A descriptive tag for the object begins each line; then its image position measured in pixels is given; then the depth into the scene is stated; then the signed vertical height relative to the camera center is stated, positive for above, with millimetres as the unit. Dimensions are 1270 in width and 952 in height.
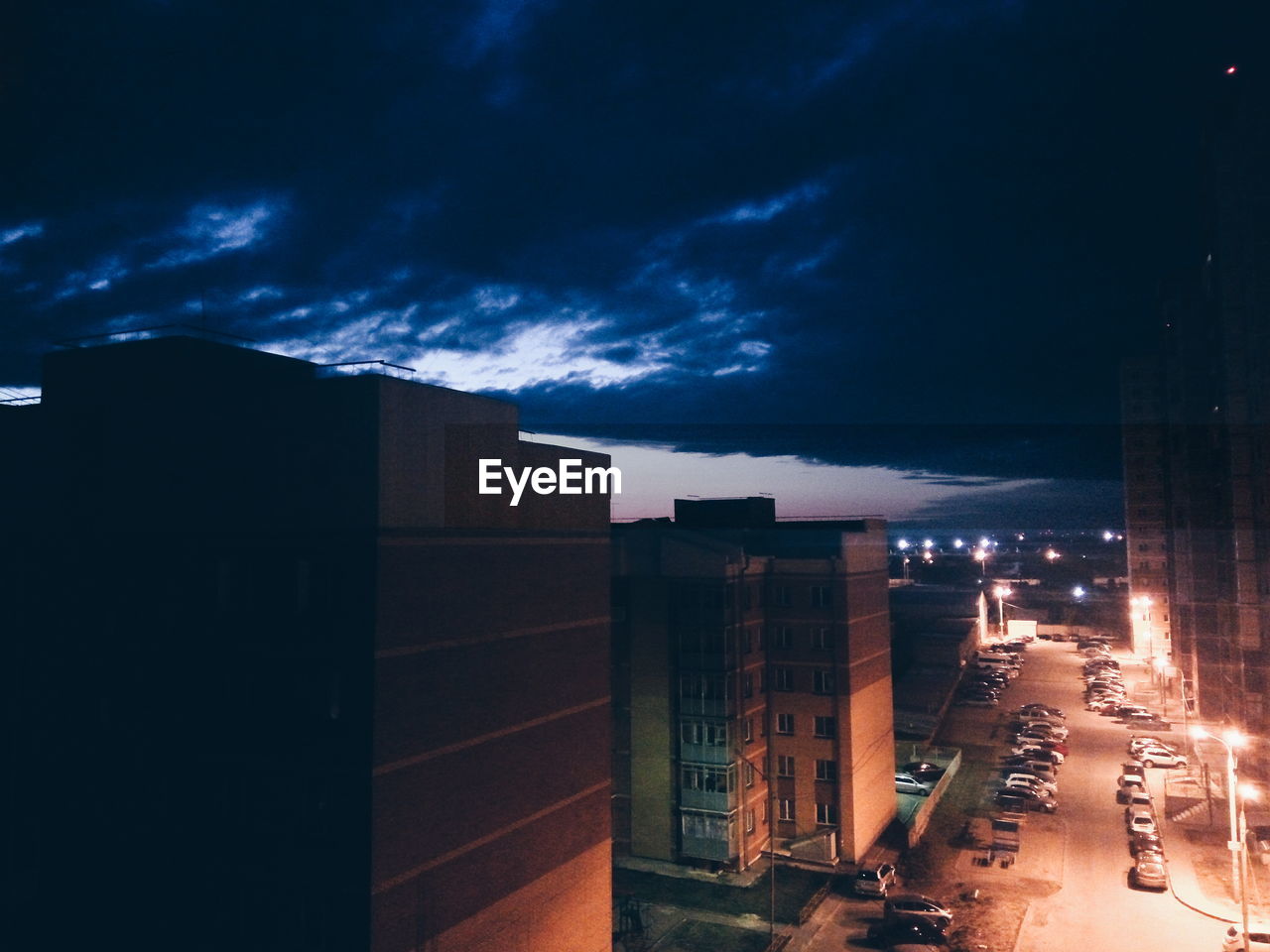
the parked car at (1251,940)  32094 -17309
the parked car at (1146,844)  42406 -17593
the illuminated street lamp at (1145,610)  99331 -12109
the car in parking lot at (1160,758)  60188 -18329
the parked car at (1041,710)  76450 -18493
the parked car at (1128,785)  53000 -18080
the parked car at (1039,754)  61062 -18157
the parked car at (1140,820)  45381 -17624
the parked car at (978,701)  82500 -18982
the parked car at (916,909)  35531 -17542
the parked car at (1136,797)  51000 -18088
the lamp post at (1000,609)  125300 -14769
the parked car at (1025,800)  51938 -18484
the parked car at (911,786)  55144 -18643
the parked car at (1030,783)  54531 -18133
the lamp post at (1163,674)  80688 -17060
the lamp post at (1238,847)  30047 -13222
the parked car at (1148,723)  71962 -18861
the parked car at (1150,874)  39375 -17719
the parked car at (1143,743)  63438 -18117
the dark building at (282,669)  23141 -4665
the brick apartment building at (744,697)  45406 -10424
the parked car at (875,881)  40312 -18254
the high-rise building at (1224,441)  50375 +5754
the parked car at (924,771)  58781 -18770
